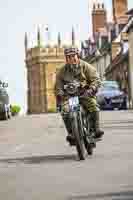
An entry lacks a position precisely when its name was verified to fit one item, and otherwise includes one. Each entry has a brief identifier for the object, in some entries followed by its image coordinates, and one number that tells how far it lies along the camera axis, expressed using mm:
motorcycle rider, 11273
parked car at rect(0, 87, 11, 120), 44312
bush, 81488
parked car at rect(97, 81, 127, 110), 41375
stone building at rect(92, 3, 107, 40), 98375
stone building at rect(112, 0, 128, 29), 84406
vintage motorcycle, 10914
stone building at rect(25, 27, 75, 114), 162125
